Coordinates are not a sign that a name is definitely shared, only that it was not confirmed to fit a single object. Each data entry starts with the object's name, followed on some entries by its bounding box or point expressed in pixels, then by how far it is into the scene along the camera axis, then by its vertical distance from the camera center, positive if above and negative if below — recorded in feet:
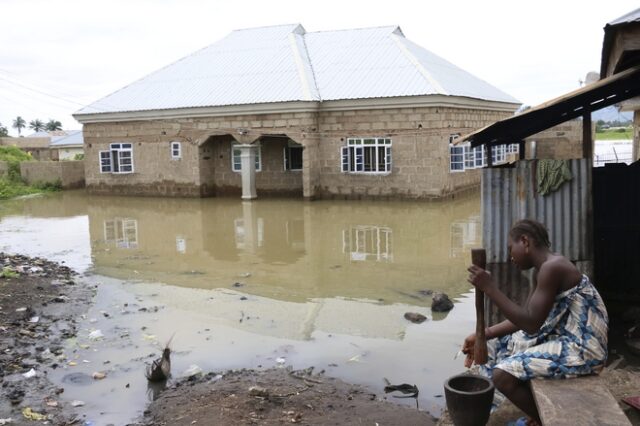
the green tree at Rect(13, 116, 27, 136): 339.98 +31.77
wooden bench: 11.21 -4.42
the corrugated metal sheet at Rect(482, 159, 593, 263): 20.53 -1.39
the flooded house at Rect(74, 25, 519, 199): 69.46 +6.26
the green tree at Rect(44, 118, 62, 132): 328.04 +29.07
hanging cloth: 20.33 -0.33
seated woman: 12.55 -3.13
